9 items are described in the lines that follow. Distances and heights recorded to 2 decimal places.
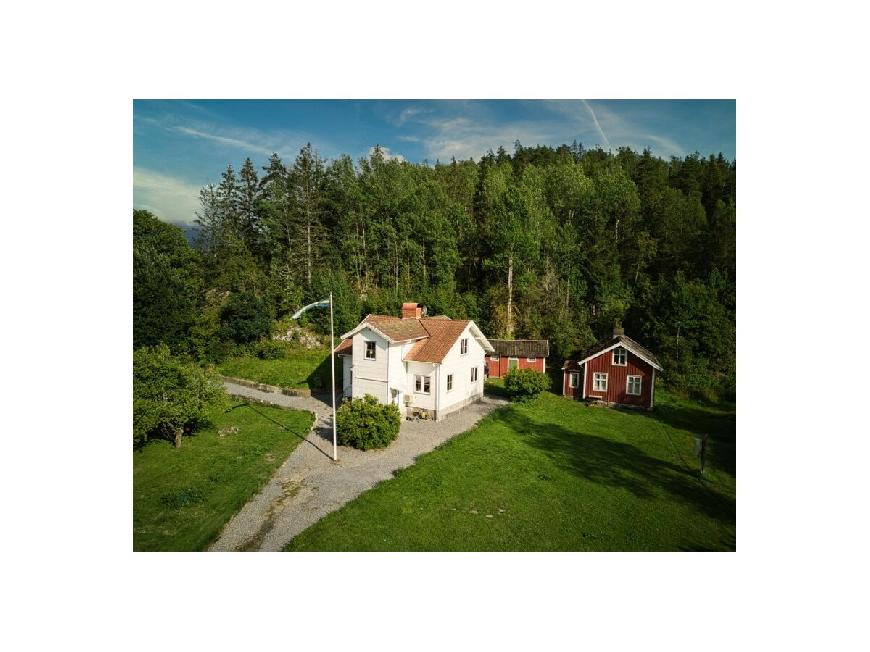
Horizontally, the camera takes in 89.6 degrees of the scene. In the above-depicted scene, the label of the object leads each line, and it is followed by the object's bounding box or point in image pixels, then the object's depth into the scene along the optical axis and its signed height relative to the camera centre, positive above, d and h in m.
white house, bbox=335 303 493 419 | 16.36 -1.50
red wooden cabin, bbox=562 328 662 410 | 18.09 -2.03
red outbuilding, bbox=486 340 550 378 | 22.95 -1.66
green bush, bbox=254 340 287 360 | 26.39 -1.57
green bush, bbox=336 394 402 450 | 13.11 -3.00
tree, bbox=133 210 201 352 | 21.20 +1.97
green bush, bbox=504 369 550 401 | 18.58 -2.48
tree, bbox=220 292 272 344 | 26.39 +0.26
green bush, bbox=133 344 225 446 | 12.81 -2.20
